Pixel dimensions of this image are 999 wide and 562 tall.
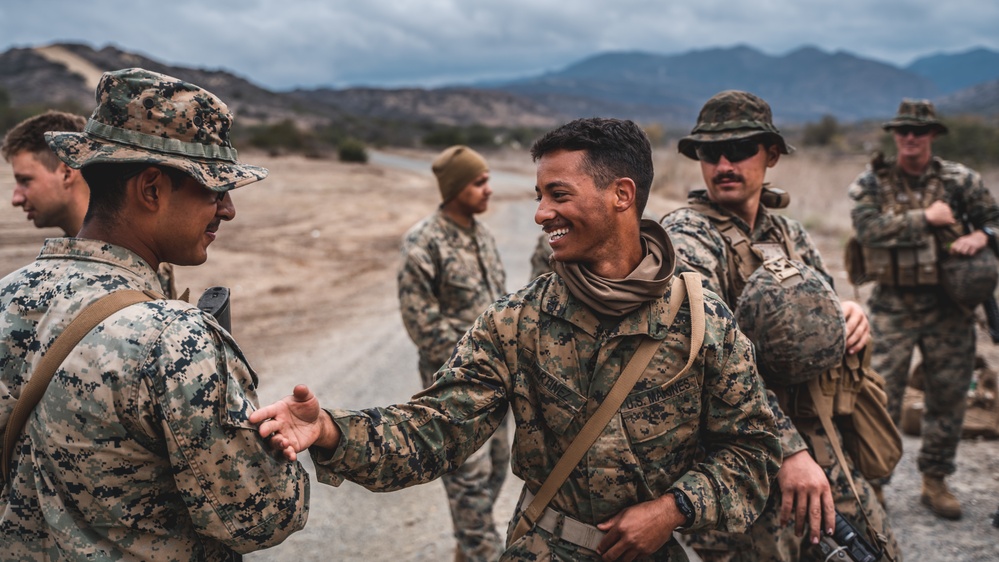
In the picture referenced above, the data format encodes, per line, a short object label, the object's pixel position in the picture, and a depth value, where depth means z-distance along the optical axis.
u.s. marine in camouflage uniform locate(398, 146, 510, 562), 3.93
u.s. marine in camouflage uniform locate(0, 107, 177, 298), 3.11
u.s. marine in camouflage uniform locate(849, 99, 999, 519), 4.73
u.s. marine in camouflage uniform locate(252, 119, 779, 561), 2.05
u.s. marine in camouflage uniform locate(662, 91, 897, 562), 2.46
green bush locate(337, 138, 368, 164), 35.16
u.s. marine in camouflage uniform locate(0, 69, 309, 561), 1.62
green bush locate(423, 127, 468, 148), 52.81
